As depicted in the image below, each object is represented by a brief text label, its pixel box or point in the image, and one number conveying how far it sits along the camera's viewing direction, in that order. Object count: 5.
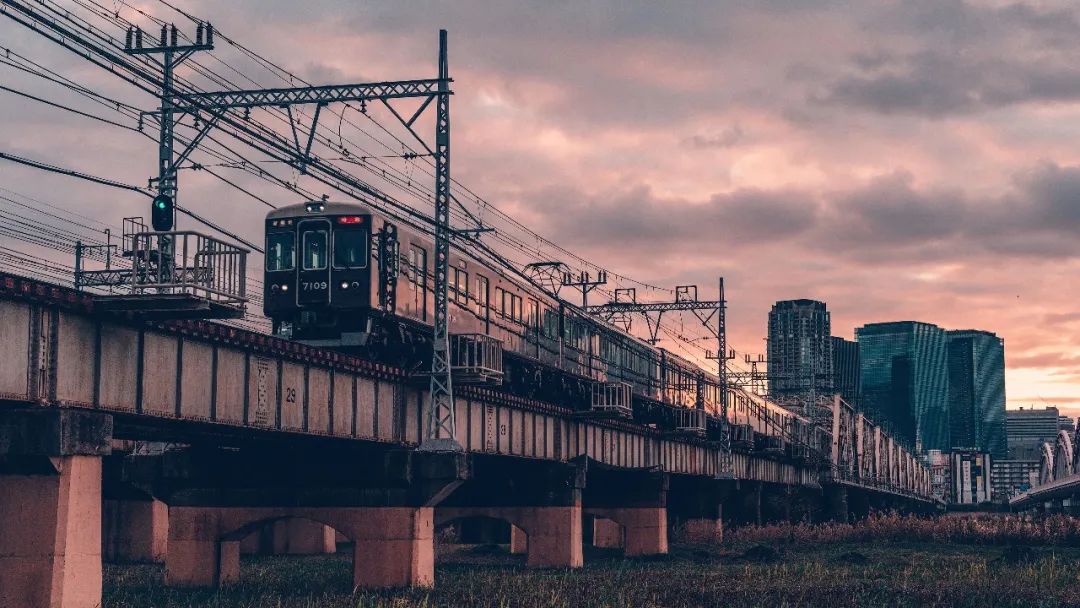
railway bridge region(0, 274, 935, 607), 23.81
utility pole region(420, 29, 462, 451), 36.56
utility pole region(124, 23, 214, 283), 25.50
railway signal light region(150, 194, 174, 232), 25.39
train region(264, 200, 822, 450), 38.09
